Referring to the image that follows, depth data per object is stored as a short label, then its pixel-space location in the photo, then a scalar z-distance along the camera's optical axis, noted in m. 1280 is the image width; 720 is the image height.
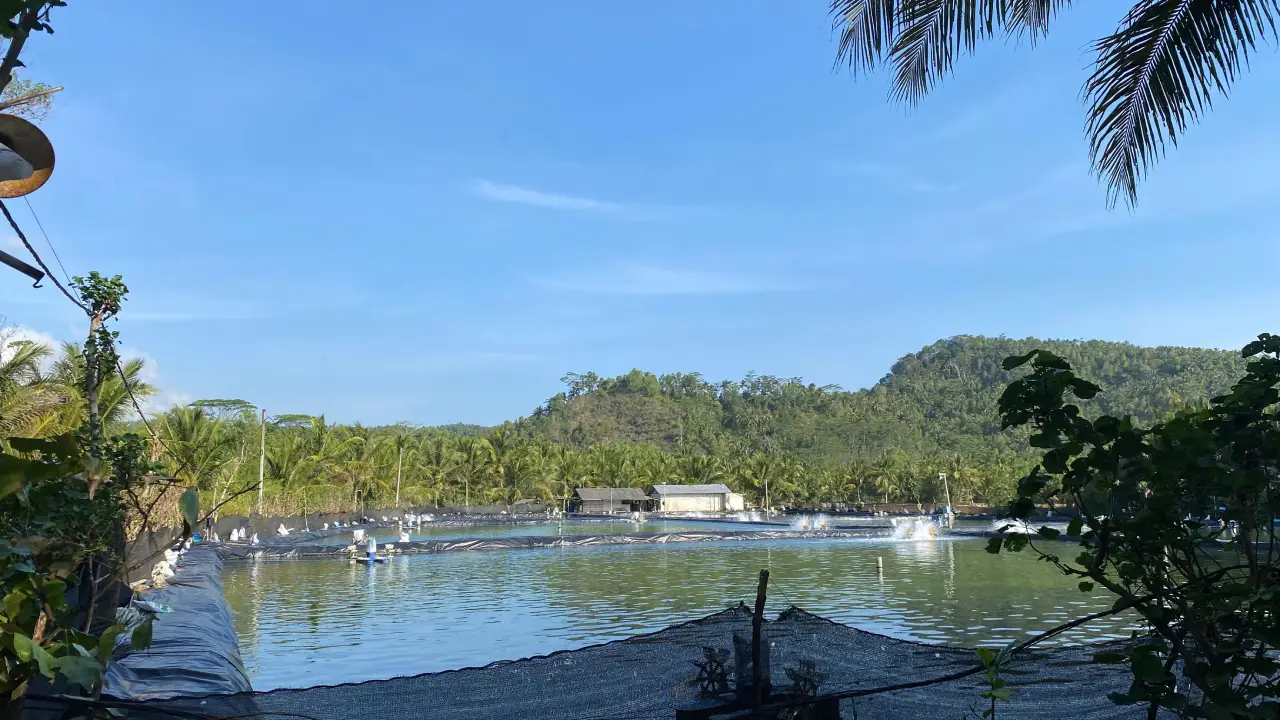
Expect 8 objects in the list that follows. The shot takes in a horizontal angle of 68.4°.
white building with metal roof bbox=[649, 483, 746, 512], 60.38
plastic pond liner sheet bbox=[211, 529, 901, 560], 25.62
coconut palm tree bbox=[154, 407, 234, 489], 23.25
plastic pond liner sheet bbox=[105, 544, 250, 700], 6.68
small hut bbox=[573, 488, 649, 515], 58.97
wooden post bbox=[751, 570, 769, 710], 4.82
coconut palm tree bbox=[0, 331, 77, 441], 14.54
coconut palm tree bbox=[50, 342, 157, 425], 19.34
